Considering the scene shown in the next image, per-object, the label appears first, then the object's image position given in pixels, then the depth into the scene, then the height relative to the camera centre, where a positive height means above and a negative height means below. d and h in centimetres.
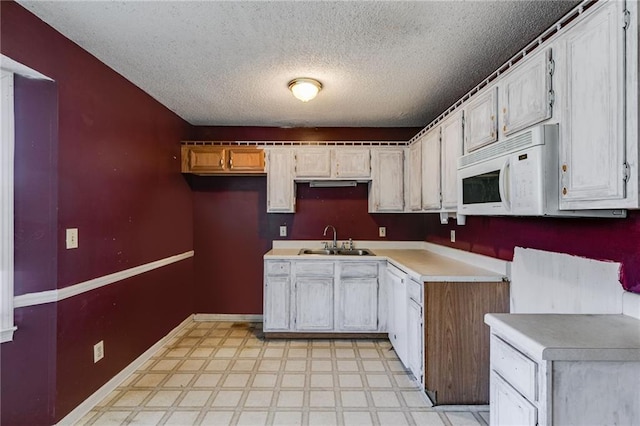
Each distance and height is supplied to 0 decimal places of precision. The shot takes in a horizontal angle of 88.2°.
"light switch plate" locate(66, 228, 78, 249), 205 -16
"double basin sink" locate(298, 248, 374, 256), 386 -46
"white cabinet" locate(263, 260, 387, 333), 343 -86
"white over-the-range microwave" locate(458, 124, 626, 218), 149 +19
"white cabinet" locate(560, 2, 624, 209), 119 +38
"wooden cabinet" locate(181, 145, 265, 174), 376 +60
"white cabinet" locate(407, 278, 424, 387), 233 -86
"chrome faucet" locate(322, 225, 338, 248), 399 -27
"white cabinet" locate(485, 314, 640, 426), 114 -58
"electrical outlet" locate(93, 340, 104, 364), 227 -96
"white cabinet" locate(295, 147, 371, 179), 377 +57
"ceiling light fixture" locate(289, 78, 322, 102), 262 +101
